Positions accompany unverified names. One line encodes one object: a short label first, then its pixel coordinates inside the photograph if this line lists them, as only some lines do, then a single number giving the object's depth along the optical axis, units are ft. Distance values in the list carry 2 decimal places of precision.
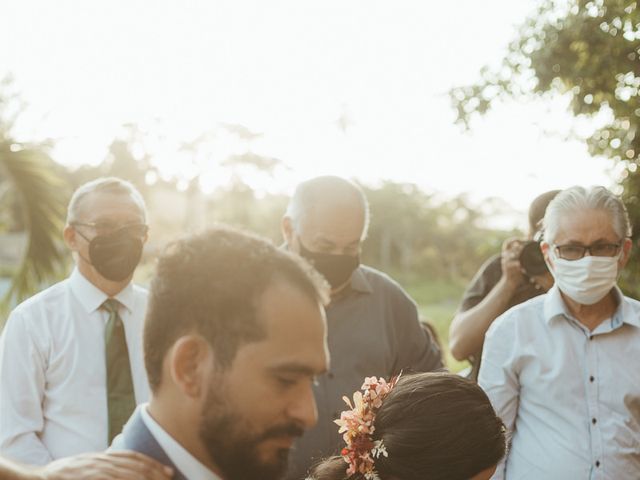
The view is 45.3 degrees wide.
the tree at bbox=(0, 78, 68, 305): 21.17
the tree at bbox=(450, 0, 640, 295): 16.78
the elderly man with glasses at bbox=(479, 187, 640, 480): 9.93
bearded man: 4.97
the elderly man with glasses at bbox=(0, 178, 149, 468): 10.70
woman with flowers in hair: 7.59
